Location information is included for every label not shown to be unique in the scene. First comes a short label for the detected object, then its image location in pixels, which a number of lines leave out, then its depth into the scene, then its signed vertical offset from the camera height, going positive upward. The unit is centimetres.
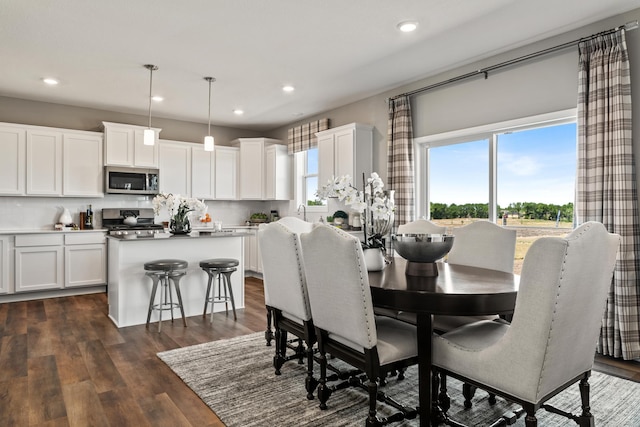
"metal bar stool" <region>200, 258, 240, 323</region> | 405 -59
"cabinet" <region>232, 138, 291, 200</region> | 696 +76
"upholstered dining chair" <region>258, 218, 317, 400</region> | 243 -49
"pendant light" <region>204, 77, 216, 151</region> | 452 +80
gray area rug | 216 -110
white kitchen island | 396 -57
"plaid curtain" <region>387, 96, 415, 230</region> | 466 +59
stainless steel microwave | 582 +50
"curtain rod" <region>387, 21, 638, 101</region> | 304 +140
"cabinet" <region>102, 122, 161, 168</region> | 575 +97
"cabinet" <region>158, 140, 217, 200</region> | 639 +73
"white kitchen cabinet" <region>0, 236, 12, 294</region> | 493 -62
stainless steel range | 588 -13
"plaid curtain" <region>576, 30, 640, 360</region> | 297 +31
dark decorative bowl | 227 -20
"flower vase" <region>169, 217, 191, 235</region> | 430 -13
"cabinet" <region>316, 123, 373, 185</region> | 511 +83
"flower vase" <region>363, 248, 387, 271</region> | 240 -27
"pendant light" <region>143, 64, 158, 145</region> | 424 +83
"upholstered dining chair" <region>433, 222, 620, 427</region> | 150 -44
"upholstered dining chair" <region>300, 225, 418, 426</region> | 191 -53
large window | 358 +39
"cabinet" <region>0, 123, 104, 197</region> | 521 +70
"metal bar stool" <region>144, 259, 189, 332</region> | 380 -61
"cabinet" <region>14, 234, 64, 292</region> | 504 -63
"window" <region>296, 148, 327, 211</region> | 661 +61
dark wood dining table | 181 -39
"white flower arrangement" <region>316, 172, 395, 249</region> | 241 +7
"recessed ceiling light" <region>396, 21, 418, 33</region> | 326 +154
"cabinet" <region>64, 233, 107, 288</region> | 537 -63
